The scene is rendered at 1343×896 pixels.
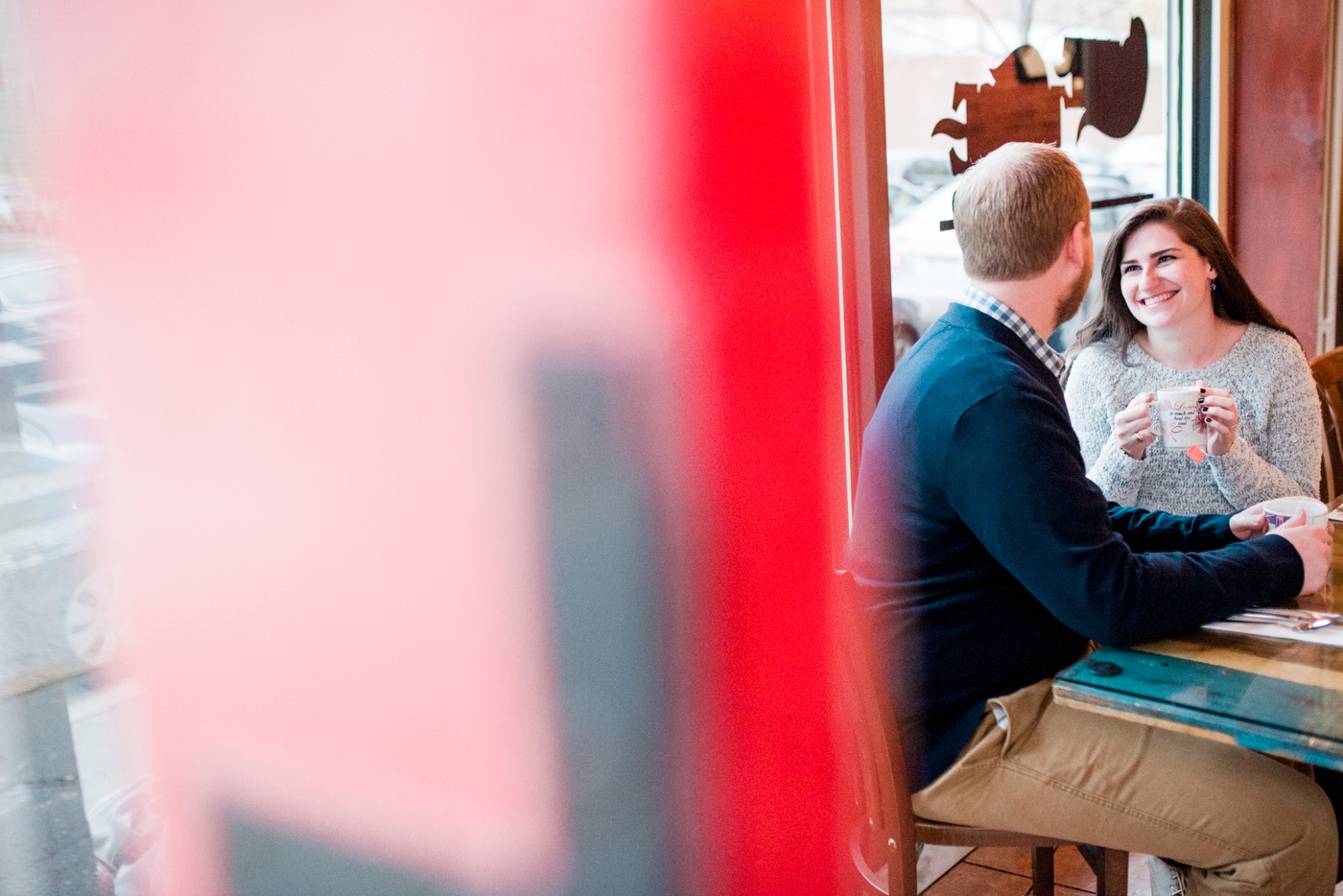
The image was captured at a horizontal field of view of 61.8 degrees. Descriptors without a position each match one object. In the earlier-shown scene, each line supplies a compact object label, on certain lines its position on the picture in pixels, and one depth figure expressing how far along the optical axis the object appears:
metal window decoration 2.56
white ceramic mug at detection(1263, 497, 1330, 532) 1.66
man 1.51
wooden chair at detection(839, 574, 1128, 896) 1.56
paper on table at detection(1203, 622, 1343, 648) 1.46
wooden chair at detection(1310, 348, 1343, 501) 2.57
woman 2.25
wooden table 1.26
